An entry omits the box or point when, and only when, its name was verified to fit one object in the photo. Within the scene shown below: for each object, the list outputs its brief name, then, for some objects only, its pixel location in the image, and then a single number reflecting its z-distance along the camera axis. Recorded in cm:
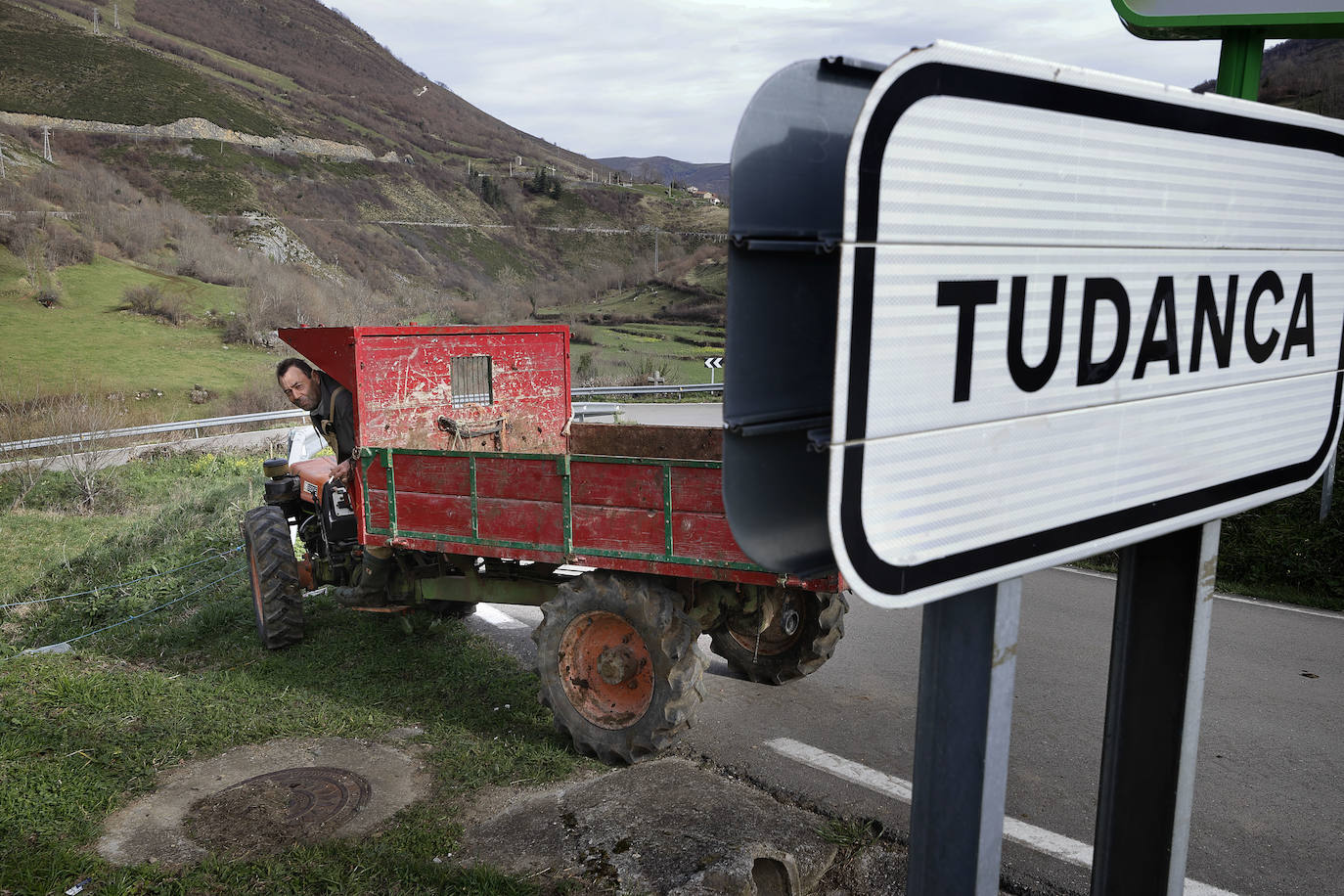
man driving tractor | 664
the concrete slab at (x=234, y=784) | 461
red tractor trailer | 523
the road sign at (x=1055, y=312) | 111
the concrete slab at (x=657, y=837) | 420
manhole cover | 468
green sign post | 182
